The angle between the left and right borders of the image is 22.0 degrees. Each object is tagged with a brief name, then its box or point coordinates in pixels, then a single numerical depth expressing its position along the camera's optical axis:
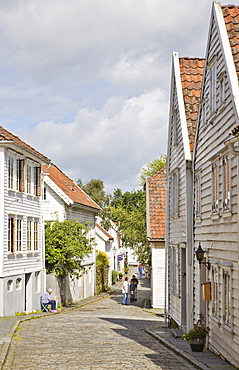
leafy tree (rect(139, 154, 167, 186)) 62.16
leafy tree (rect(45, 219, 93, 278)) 35.09
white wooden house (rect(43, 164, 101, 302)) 38.19
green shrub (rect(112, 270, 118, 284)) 65.50
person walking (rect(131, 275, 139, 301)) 43.42
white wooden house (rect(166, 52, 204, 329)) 18.80
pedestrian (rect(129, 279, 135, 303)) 43.06
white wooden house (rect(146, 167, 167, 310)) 34.56
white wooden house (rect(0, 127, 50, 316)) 27.23
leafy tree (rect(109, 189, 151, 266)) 41.51
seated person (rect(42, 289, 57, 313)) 31.89
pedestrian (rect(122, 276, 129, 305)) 39.75
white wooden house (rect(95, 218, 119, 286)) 61.59
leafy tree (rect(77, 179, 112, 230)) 86.19
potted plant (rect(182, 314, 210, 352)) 15.39
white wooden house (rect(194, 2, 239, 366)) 12.62
